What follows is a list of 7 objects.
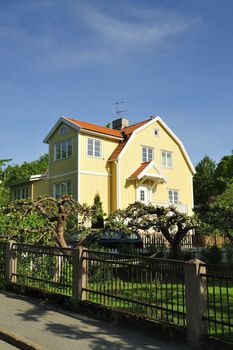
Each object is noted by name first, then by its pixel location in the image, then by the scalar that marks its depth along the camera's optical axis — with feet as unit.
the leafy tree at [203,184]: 178.81
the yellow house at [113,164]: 92.17
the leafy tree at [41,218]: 40.16
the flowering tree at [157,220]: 45.29
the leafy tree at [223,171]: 171.99
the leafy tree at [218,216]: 44.55
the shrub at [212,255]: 57.82
